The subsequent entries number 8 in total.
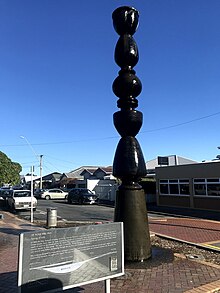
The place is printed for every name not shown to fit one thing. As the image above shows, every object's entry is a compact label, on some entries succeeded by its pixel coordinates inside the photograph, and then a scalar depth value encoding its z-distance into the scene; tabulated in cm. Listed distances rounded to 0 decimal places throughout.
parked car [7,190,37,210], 1615
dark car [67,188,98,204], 2193
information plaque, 267
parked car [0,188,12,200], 2003
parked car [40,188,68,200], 2954
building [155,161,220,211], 1640
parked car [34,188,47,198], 3002
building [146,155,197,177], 2706
